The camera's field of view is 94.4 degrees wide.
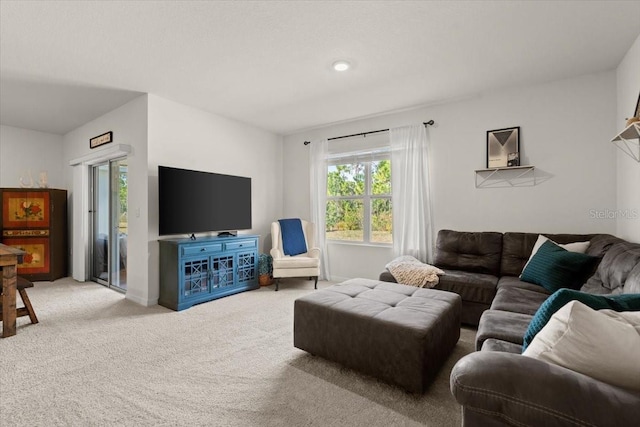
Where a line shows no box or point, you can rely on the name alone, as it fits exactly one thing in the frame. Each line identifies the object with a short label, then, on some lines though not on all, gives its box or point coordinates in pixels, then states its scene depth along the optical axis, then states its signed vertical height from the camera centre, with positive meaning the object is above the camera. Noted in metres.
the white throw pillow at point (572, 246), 2.56 -0.32
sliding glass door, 4.08 -0.12
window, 4.30 +0.19
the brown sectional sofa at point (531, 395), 0.78 -0.52
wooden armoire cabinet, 4.54 -0.17
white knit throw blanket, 2.88 -0.62
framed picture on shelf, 3.27 +0.71
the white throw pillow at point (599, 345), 0.83 -0.40
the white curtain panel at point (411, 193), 3.80 +0.25
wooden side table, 2.60 -0.64
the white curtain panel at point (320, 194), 4.70 +0.30
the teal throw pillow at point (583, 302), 1.11 -0.36
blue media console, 3.34 -0.68
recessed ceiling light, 2.72 +1.37
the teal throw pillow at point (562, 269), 2.32 -0.48
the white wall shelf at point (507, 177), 3.23 +0.38
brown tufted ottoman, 1.71 -0.75
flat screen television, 3.45 +0.17
